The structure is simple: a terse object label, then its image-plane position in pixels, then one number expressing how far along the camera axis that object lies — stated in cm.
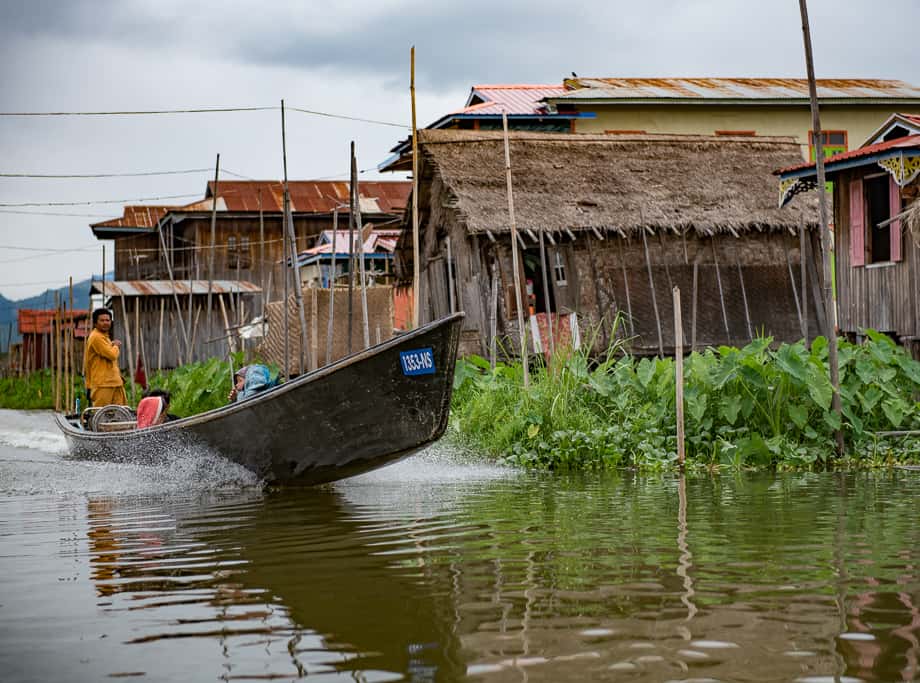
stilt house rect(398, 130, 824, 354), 1906
